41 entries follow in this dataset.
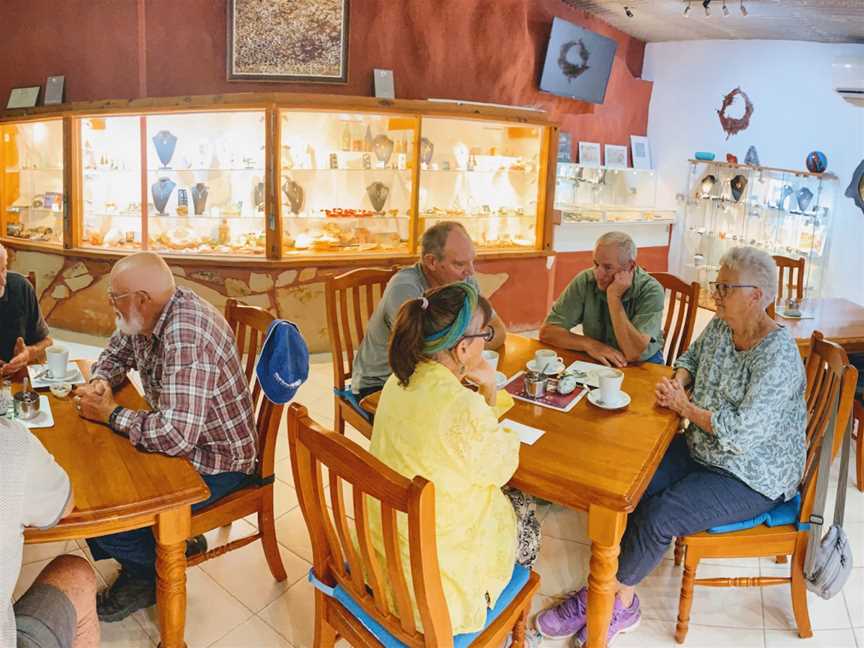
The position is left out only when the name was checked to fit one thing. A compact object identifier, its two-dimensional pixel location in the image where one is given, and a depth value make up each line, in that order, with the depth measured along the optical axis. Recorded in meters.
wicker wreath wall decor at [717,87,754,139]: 6.81
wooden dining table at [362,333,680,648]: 1.73
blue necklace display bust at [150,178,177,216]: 4.91
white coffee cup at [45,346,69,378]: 2.19
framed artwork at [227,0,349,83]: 5.05
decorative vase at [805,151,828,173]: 5.82
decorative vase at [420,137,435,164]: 5.09
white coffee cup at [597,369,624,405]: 2.19
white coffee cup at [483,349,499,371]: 2.22
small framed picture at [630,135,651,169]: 7.56
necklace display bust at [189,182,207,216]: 4.92
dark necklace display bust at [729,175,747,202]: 6.60
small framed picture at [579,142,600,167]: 7.06
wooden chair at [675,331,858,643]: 2.04
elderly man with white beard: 1.88
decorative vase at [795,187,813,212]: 5.94
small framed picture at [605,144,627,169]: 7.32
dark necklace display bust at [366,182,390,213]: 5.10
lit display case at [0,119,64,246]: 5.20
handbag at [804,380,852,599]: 2.04
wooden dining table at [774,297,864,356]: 3.27
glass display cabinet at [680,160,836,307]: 5.91
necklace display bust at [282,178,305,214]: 4.81
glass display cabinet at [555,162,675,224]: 6.75
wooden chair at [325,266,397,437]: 2.78
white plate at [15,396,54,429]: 1.90
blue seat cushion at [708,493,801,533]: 2.09
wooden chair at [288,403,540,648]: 1.31
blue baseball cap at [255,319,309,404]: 2.02
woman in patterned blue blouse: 2.04
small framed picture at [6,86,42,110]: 5.33
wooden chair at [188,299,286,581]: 2.12
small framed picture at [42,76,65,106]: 5.24
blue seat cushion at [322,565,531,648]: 1.57
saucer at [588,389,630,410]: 2.18
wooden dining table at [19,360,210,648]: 1.53
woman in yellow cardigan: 1.53
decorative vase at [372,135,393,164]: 5.02
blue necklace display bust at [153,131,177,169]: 4.82
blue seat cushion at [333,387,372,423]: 2.65
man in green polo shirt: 2.71
